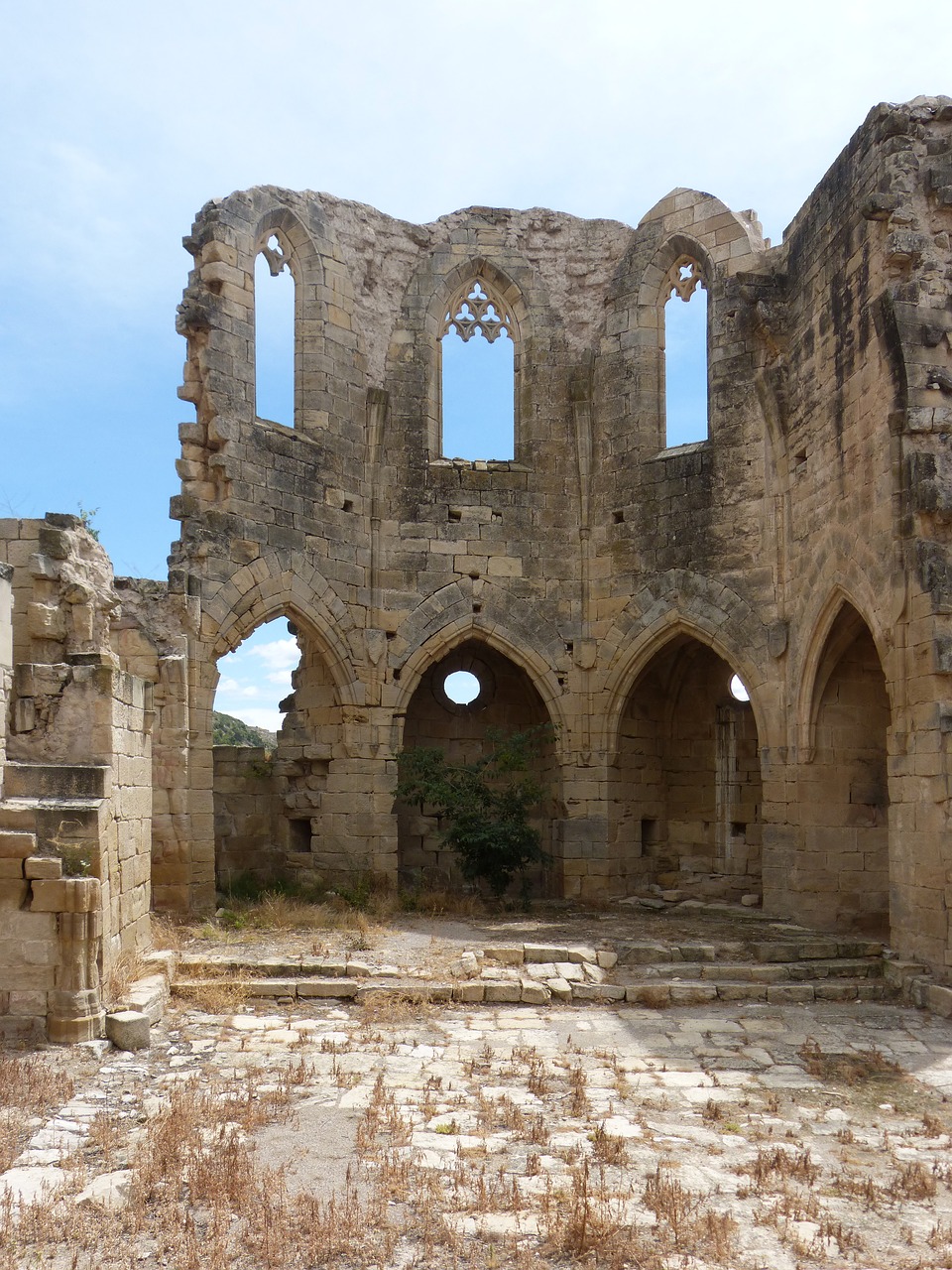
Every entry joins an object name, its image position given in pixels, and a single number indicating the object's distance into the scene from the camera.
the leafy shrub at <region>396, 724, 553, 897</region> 12.58
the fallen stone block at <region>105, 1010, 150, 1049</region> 6.66
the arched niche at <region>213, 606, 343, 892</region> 13.41
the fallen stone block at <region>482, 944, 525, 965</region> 9.33
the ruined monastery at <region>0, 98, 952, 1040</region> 9.64
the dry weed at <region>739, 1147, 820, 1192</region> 4.77
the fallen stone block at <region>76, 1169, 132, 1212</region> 4.41
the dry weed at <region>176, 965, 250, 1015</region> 7.85
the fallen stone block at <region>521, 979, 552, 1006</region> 8.35
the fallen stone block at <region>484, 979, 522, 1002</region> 8.35
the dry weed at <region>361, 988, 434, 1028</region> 7.68
